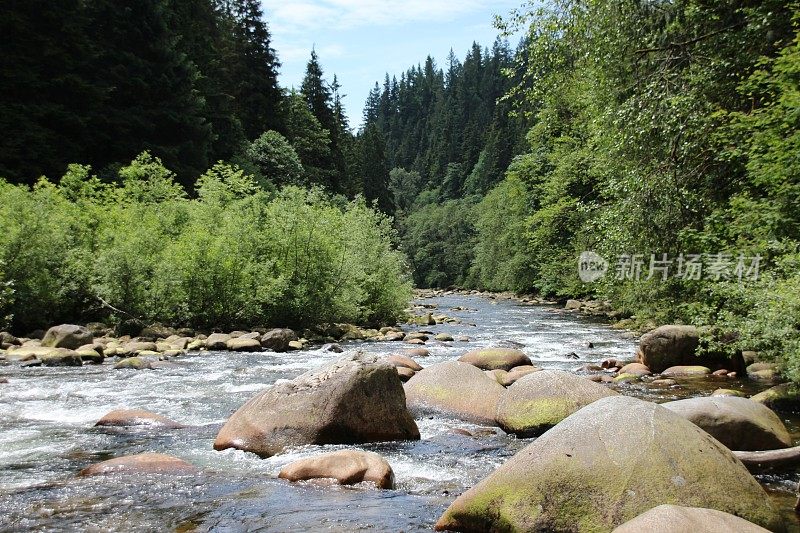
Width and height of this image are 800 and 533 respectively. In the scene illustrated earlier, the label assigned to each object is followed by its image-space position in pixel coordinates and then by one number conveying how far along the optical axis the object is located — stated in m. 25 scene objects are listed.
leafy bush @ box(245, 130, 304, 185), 50.16
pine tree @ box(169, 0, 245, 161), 47.00
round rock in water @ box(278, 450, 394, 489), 6.89
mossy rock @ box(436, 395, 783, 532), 5.19
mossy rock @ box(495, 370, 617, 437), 9.23
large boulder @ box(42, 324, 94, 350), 17.06
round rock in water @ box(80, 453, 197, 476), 7.20
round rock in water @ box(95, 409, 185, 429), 9.72
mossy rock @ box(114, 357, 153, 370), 15.34
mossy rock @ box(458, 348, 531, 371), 14.46
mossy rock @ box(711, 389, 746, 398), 11.37
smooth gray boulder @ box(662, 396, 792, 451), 7.86
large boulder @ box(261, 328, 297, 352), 19.89
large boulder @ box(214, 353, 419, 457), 8.43
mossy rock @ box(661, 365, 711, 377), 14.20
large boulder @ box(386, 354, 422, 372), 14.09
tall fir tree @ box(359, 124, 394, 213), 80.50
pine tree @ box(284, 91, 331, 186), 60.19
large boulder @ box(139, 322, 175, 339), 20.09
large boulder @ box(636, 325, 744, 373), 14.65
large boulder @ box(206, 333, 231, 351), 19.38
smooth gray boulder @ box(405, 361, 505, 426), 10.32
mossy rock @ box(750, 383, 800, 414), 10.10
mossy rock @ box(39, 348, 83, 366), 15.40
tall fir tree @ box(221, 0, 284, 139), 57.50
